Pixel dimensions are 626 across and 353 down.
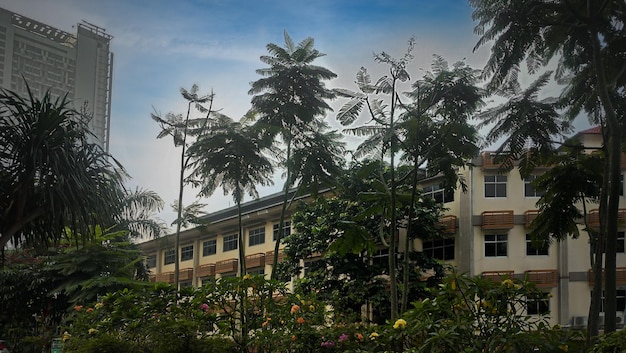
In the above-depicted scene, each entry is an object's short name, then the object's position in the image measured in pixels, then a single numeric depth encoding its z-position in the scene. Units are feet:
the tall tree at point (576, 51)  25.61
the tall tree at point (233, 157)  51.13
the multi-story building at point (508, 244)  68.69
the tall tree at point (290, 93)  50.31
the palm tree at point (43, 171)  27.43
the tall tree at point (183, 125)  65.16
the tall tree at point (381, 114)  38.29
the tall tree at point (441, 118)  36.37
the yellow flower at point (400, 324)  18.49
